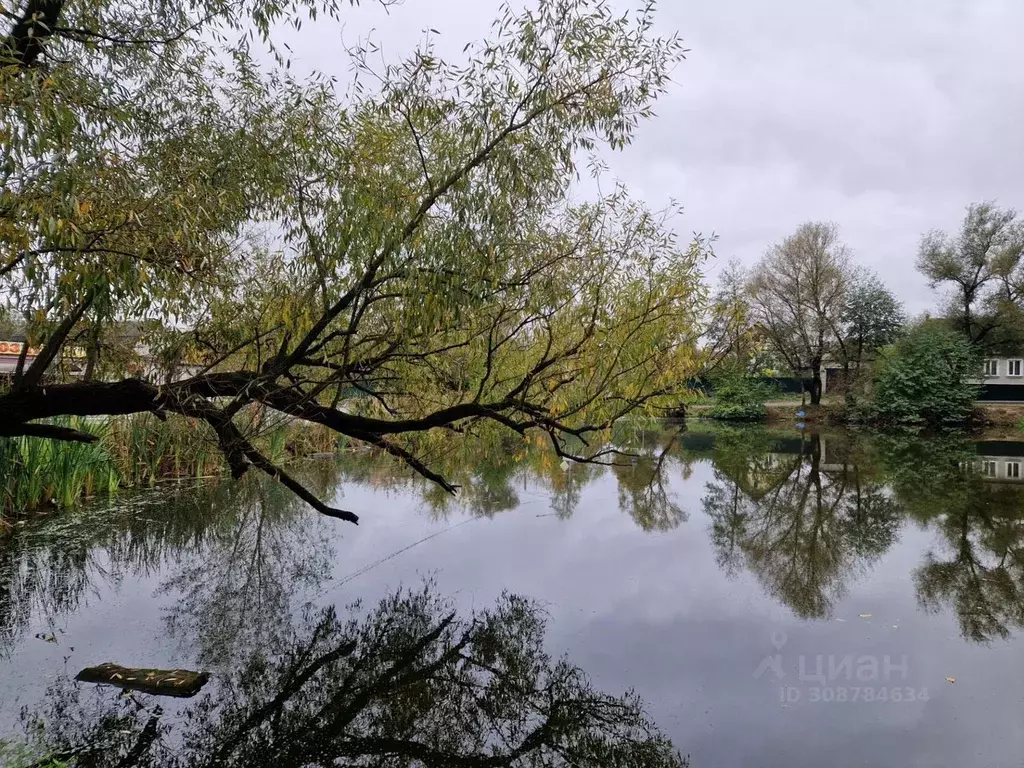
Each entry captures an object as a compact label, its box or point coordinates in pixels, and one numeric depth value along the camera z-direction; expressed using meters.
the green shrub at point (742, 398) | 27.66
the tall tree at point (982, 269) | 24.91
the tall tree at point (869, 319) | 26.91
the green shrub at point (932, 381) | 23.75
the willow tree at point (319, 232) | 2.93
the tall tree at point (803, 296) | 26.11
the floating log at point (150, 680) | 3.97
